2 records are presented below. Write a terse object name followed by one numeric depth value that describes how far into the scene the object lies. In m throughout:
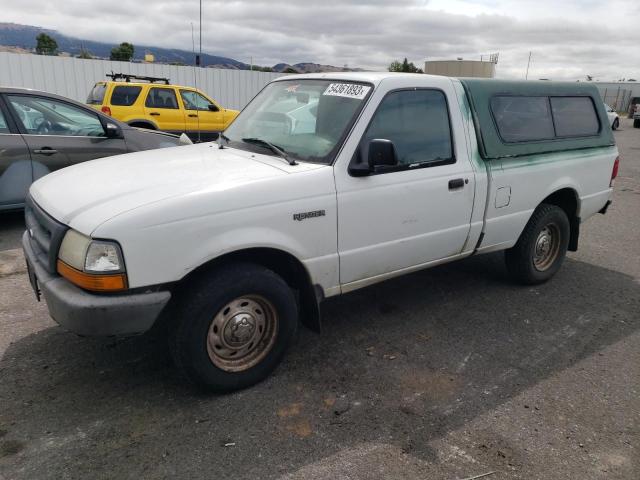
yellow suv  12.42
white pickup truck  2.67
